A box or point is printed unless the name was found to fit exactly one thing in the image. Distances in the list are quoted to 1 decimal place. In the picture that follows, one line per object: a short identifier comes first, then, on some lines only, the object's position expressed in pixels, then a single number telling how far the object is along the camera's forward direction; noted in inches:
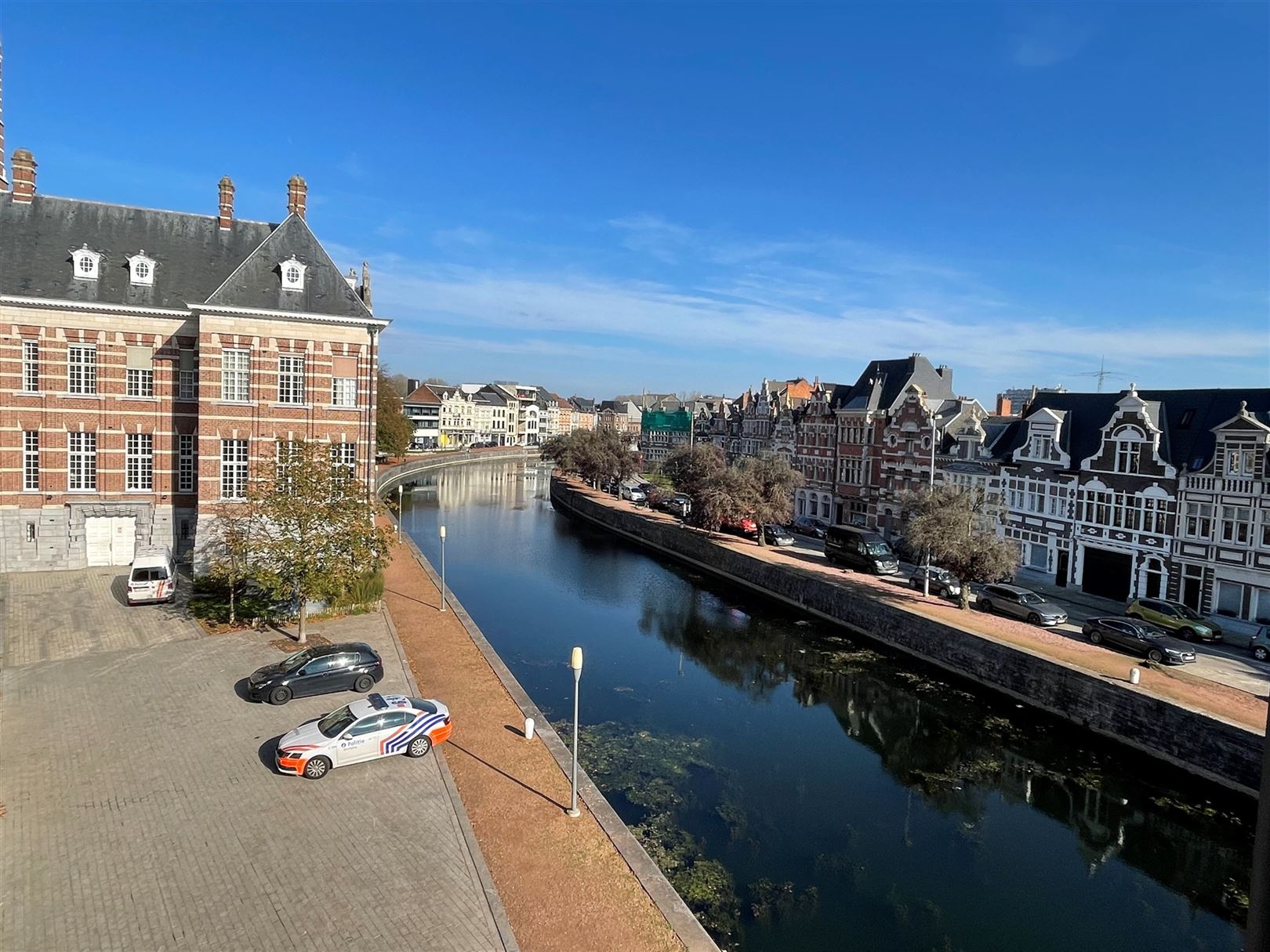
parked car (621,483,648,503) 2851.9
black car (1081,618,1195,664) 1007.0
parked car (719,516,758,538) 1943.9
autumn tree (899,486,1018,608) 1162.0
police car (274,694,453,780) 627.2
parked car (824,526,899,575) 1547.7
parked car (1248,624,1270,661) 1067.3
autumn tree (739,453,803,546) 1754.4
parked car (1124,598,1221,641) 1153.4
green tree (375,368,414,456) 3351.4
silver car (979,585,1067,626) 1202.6
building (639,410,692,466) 4685.0
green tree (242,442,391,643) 944.3
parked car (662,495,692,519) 2315.5
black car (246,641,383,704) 777.6
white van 1101.1
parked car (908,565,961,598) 1402.1
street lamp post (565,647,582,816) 575.8
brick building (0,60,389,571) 1232.2
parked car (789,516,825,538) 2066.9
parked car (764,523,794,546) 1867.6
